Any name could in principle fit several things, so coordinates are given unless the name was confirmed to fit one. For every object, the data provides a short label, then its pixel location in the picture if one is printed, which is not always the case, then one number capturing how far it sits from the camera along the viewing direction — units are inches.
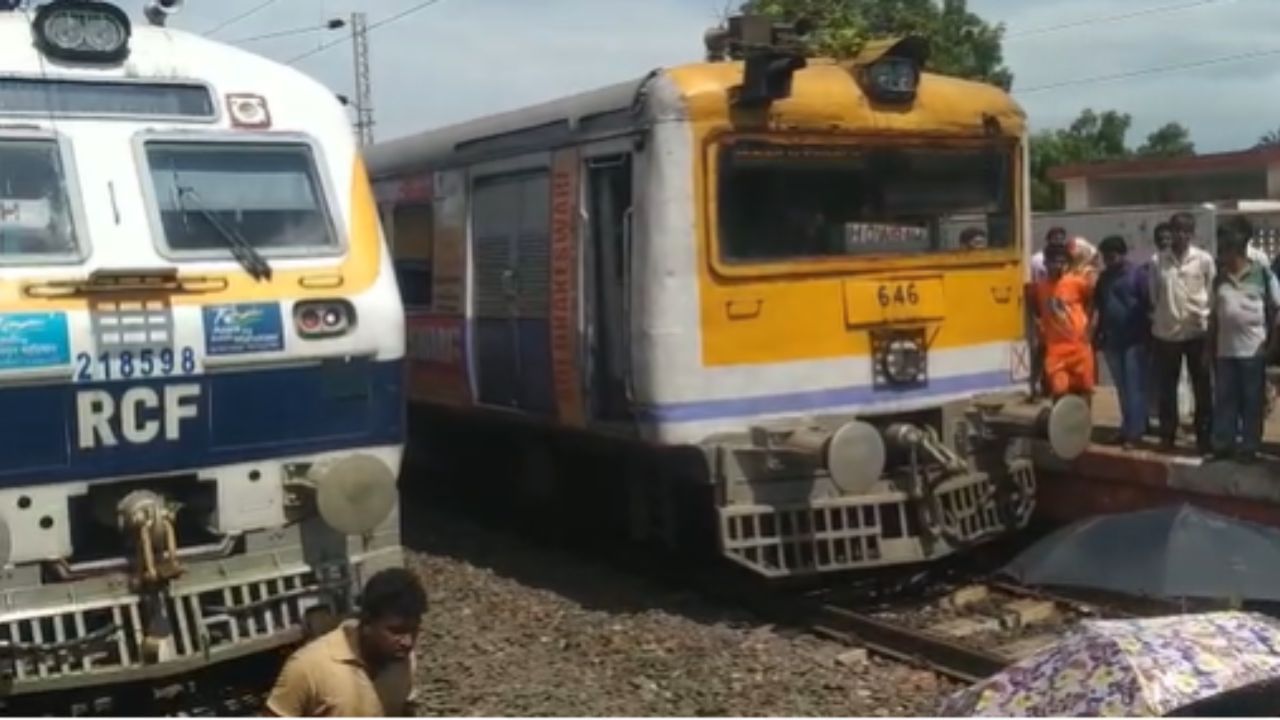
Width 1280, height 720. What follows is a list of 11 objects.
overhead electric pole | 1457.1
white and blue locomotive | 240.5
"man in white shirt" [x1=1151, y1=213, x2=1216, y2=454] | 395.5
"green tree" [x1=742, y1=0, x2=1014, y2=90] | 469.7
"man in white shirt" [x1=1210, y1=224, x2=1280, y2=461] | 375.2
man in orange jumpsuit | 394.3
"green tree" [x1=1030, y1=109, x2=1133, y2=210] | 2086.1
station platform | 370.9
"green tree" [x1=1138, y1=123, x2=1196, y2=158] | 2581.2
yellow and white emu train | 338.3
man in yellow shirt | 171.9
